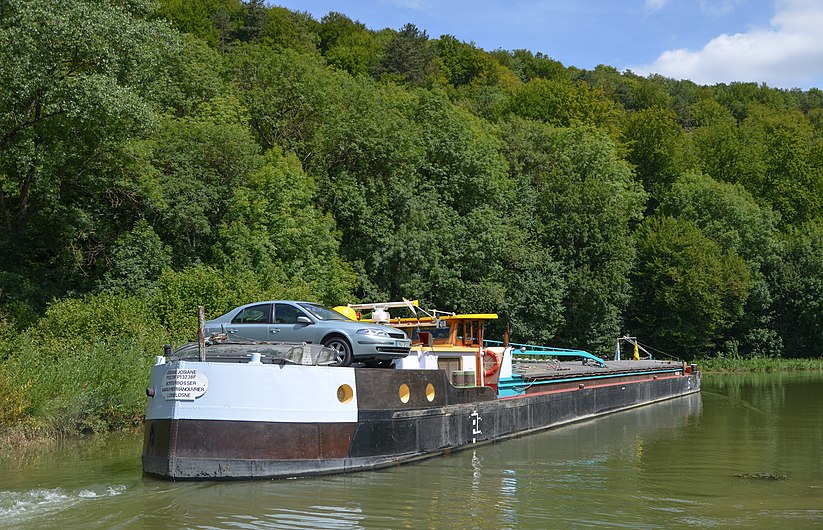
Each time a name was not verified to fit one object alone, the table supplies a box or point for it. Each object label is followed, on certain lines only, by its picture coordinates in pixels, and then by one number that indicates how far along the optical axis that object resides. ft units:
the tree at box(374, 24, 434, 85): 263.29
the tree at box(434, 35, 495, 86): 327.67
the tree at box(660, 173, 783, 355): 206.08
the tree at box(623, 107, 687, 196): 239.30
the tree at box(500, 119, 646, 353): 170.60
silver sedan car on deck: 56.08
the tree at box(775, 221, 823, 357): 209.77
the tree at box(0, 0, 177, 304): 93.30
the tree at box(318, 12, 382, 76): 264.11
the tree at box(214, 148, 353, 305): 118.73
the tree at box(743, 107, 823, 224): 249.96
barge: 48.14
